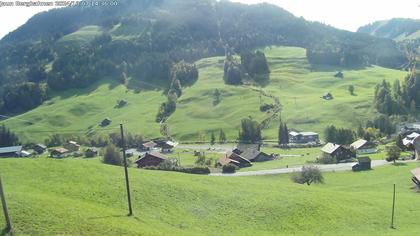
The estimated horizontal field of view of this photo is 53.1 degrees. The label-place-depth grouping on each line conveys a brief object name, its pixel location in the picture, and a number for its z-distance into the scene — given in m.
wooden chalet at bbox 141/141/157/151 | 163.88
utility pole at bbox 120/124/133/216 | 41.78
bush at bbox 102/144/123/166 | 112.21
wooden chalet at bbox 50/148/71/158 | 159.62
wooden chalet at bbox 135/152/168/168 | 114.38
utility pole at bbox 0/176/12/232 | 31.52
